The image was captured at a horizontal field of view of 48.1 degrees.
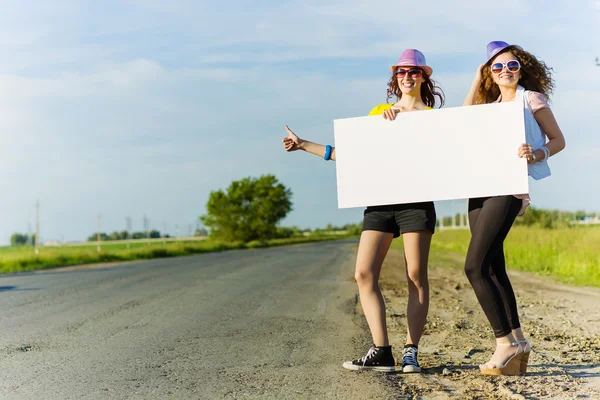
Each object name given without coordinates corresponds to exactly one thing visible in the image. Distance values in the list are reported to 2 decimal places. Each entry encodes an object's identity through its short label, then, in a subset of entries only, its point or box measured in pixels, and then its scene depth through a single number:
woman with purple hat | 4.48
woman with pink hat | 4.69
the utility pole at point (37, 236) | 43.21
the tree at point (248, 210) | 72.69
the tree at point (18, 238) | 131.75
